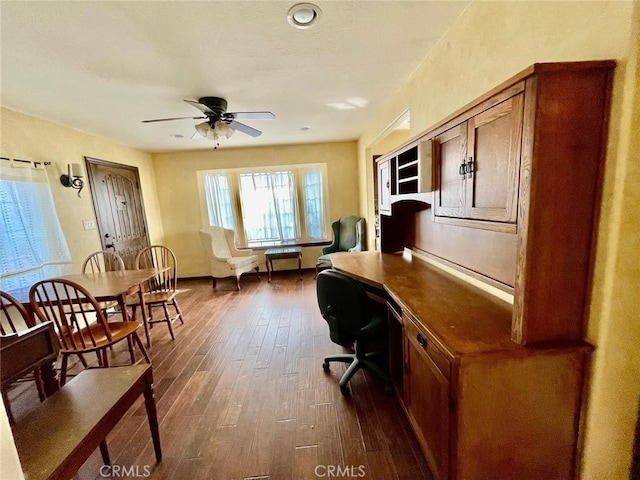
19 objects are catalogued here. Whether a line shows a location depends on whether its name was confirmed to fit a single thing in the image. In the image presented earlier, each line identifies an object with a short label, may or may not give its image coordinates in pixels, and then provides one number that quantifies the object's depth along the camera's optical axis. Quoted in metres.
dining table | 2.14
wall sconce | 3.00
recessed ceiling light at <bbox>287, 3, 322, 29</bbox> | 1.38
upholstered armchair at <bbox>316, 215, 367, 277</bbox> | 4.24
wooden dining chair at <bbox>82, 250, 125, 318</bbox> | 2.97
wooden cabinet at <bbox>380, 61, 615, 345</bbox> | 0.83
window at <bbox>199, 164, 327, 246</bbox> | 4.98
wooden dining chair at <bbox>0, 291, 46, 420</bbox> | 1.66
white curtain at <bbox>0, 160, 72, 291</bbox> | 2.38
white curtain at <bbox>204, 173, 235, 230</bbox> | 4.97
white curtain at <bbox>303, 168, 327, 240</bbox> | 5.00
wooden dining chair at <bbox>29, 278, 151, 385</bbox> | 1.86
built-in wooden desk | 0.94
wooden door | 3.56
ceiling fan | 2.42
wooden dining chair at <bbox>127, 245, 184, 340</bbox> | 2.83
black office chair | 1.68
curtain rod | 2.43
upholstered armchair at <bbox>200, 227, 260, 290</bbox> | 4.40
